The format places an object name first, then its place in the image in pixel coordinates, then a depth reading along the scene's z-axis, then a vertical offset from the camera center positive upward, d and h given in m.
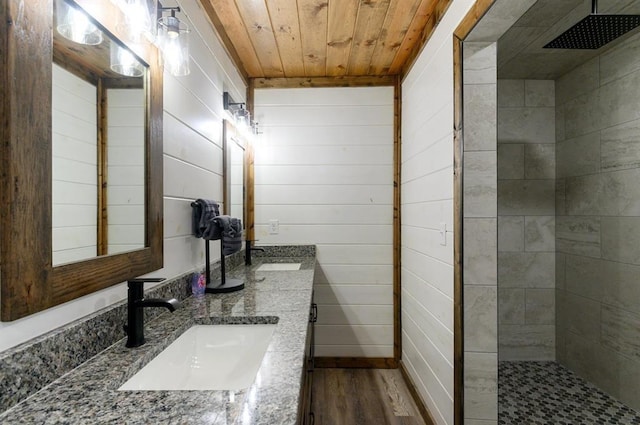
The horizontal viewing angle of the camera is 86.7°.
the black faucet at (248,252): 2.57 -0.29
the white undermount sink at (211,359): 0.97 -0.46
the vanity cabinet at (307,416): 1.17 -0.78
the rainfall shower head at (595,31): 1.69 +1.01
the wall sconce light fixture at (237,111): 2.23 +0.74
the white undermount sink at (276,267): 2.35 -0.39
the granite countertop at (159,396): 0.60 -0.36
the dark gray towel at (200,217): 1.64 -0.01
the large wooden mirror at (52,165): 0.66 +0.12
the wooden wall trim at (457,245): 1.64 -0.15
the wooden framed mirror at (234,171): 2.23 +0.32
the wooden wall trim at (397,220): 2.93 -0.05
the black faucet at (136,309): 0.94 -0.27
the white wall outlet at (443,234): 1.84 -0.10
